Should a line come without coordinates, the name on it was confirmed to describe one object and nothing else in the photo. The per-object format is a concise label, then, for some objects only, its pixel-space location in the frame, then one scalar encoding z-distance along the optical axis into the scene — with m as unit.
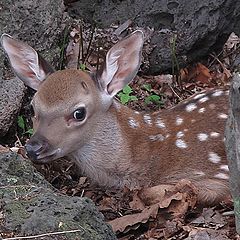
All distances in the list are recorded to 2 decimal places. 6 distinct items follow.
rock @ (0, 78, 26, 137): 11.27
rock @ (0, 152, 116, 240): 7.06
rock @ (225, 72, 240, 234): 7.10
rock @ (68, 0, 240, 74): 13.36
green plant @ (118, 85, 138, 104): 12.20
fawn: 9.79
